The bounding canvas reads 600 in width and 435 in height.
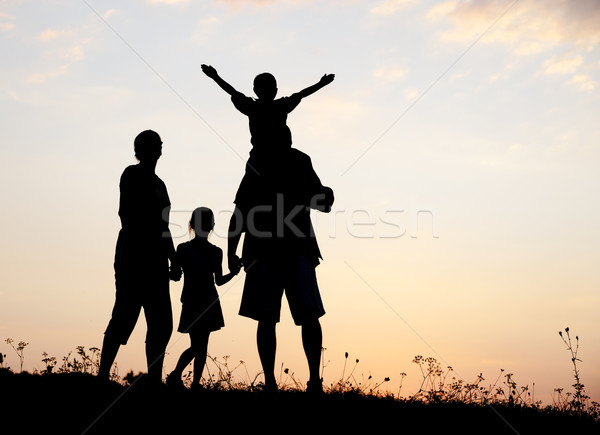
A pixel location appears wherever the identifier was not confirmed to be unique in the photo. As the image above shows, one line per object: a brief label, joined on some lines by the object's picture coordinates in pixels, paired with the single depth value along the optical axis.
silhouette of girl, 7.43
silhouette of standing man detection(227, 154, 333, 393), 6.14
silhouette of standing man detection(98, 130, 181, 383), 6.50
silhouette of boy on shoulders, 6.29
